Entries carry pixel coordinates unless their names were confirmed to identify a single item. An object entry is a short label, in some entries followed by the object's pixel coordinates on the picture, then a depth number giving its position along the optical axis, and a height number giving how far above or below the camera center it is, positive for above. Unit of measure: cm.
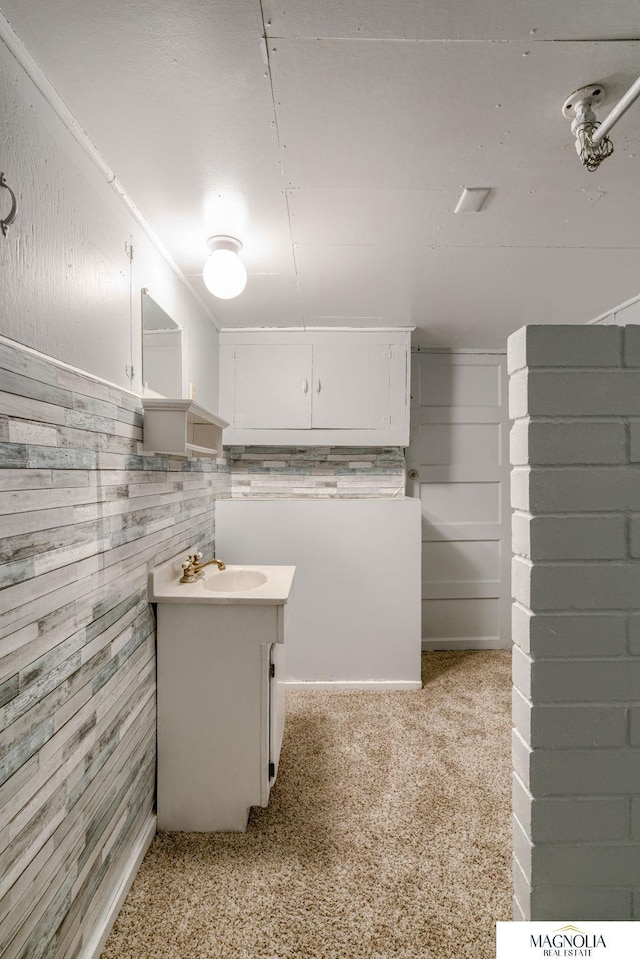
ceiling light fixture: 189 +81
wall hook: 100 +56
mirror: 188 +53
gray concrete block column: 97 -23
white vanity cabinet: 186 -90
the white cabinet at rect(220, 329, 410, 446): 323 +63
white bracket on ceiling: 117 +89
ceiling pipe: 110 +86
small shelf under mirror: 177 +19
